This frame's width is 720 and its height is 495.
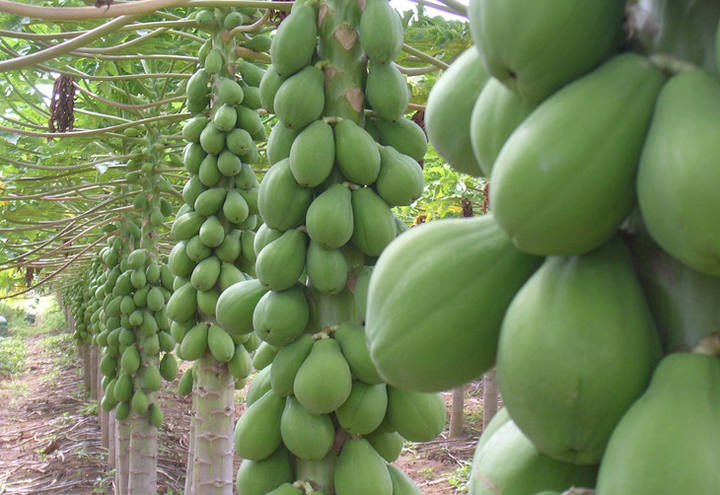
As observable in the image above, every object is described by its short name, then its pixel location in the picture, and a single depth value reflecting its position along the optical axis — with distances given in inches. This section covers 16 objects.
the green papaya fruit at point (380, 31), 67.6
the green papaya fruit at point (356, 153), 65.6
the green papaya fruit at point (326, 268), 65.3
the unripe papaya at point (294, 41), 67.1
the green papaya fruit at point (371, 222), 65.9
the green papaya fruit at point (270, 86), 70.2
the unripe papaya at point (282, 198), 65.1
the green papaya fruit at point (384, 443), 69.7
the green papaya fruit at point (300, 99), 65.6
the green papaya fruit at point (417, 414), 64.7
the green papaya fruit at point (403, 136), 72.6
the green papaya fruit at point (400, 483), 68.6
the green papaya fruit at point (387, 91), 69.9
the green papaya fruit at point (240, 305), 70.2
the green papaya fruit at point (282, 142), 68.5
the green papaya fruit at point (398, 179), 67.3
